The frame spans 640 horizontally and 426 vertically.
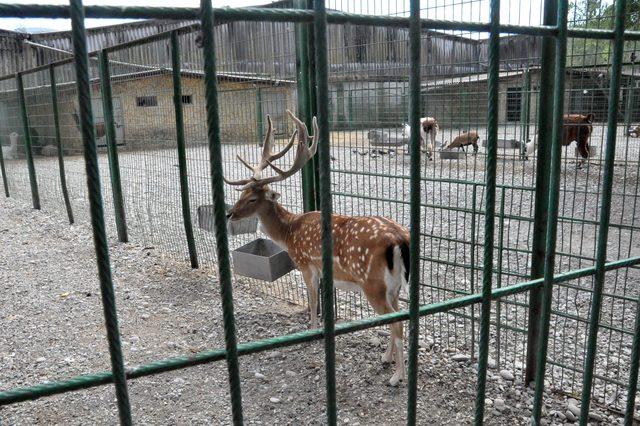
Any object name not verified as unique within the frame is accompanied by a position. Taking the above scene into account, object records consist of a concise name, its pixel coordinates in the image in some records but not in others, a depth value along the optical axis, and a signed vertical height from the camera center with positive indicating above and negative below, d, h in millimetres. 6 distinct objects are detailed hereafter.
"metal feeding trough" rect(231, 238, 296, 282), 4588 -1350
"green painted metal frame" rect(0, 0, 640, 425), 1135 -277
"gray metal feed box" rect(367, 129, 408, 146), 5410 -365
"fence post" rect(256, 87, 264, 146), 5652 -113
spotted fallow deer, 3752 -1038
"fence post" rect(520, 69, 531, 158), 4133 -120
